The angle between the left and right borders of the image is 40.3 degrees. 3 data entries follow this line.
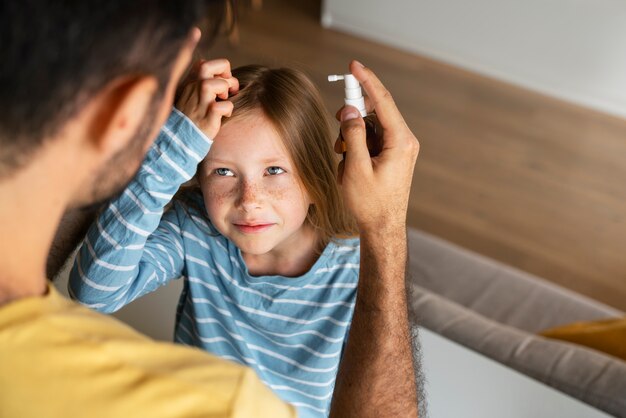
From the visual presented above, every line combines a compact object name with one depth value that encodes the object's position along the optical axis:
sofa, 1.51
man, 0.63
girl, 1.21
